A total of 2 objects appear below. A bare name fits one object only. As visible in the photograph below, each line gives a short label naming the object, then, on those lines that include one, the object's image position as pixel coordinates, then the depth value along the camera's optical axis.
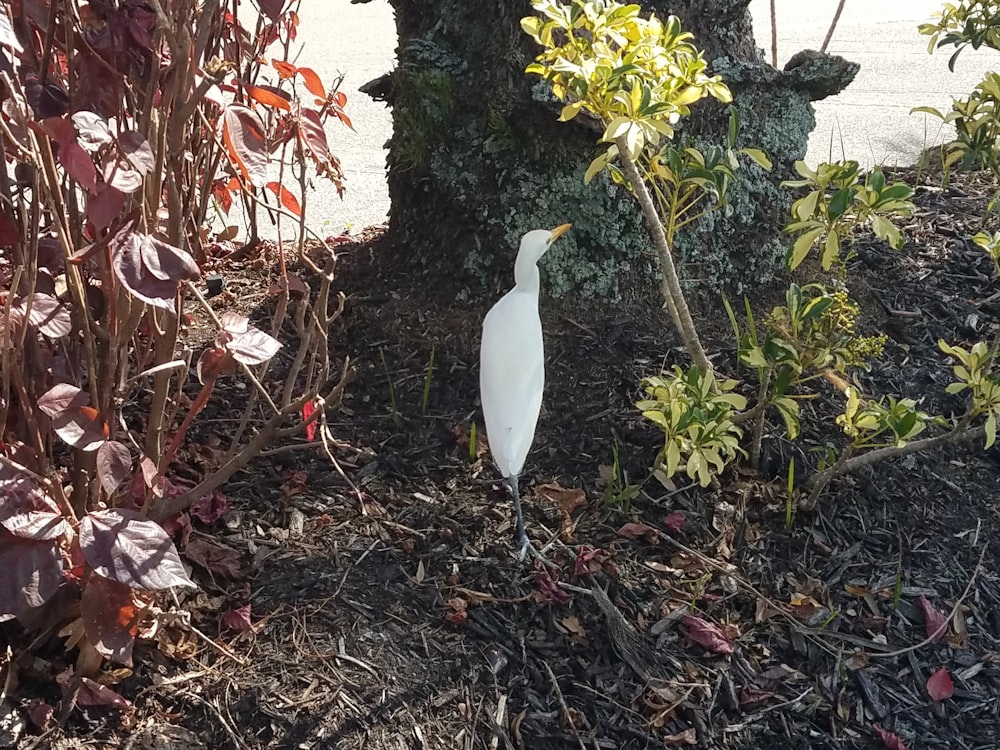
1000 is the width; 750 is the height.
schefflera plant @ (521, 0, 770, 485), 1.67
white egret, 1.83
